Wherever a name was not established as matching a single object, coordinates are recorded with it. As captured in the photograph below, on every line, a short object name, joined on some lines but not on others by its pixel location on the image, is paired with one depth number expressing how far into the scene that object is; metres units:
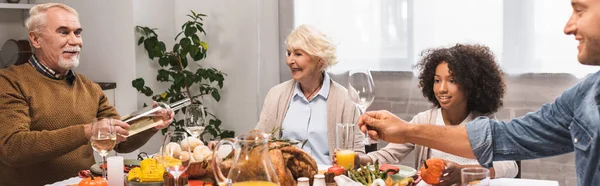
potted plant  4.64
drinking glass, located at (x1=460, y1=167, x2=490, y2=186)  1.73
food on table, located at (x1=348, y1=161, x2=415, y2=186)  2.23
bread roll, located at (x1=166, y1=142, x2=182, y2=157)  2.09
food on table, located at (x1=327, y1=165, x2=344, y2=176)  2.32
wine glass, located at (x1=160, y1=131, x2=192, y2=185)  2.09
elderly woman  3.38
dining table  2.41
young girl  2.96
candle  2.32
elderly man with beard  2.78
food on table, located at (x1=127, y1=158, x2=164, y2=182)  2.31
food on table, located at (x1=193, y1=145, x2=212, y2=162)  2.44
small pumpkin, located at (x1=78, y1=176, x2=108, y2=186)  2.22
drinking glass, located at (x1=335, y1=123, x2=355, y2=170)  2.44
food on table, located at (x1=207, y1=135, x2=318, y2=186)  2.19
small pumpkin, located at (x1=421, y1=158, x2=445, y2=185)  2.30
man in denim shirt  1.65
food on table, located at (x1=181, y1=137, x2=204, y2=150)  2.48
